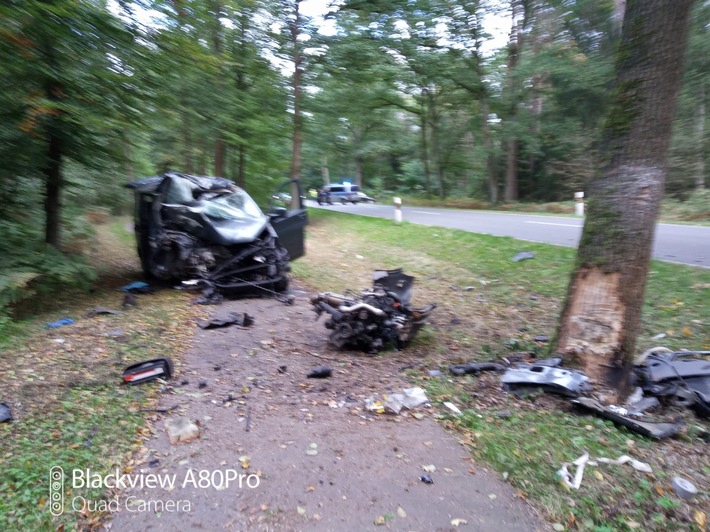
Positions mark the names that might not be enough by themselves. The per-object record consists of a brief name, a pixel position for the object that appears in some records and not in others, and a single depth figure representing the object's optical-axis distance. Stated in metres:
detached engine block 5.88
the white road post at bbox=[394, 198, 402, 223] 19.38
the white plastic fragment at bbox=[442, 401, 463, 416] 4.34
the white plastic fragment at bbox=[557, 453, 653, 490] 3.19
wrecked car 8.33
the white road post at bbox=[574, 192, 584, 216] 19.39
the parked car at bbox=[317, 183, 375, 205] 37.59
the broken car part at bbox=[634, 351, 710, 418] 4.42
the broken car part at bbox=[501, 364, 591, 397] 4.49
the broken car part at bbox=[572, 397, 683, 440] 3.85
